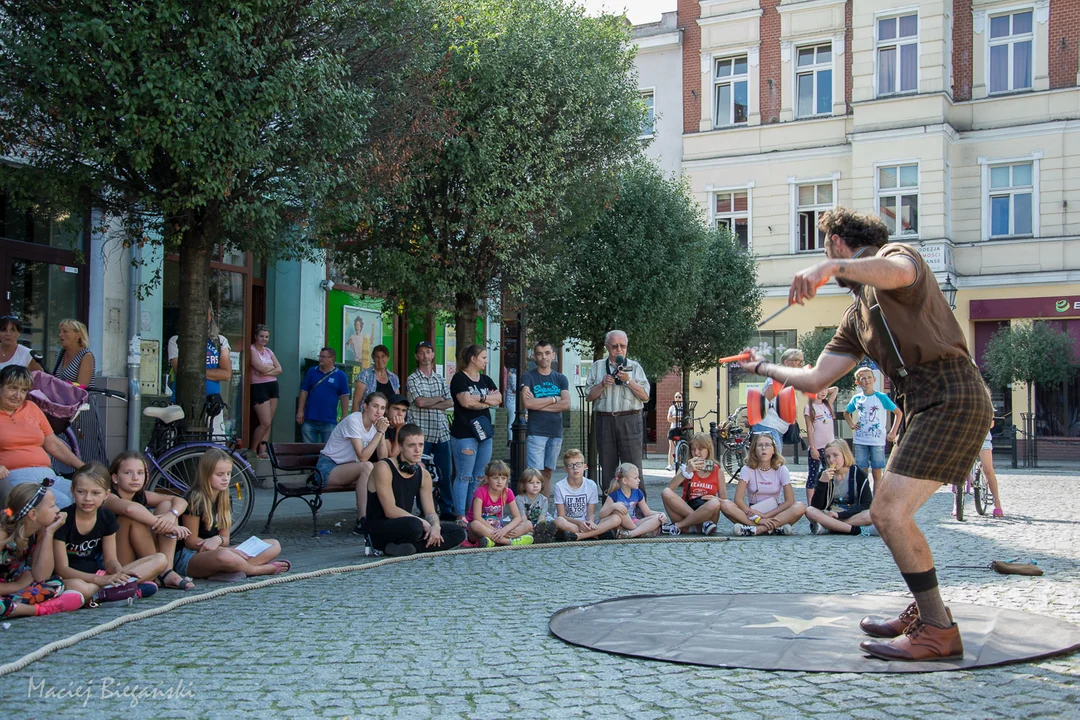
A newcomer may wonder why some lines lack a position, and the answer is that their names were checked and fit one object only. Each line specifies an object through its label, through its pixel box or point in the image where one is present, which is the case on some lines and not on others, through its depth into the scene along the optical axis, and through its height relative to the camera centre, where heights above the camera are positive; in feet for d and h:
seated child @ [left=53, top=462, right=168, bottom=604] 22.40 -3.66
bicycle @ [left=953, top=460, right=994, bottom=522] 42.52 -4.70
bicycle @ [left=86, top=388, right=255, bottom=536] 29.96 -2.68
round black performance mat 15.90 -4.34
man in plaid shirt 38.17 -1.81
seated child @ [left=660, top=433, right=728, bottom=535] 35.40 -4.19
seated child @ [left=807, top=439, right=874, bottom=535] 35.70 -4.34
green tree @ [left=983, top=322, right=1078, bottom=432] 86.43 +0.91
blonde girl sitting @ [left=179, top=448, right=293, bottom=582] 25.16 -4.08
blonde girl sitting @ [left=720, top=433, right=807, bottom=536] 35.47 -4.32
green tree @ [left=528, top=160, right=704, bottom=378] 62.03 +4.94
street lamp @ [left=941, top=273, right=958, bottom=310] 81.41 +5.83
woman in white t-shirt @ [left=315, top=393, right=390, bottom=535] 33.94 -2.61
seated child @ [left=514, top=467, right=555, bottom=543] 33.76 -4.33
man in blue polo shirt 46.19 -1.58
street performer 16.01 -0.84
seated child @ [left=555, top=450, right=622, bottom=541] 33.35 -4.37
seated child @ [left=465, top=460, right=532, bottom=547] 31.65 -4.45
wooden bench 34.30 -3.45
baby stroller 27.53 -0.94
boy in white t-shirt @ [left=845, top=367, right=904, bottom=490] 41.88 -2.22
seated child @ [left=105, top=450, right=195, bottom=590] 23.71 -3.44
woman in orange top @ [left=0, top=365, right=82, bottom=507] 24.35 -1.75
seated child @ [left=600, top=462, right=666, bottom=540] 34.22 -4.47
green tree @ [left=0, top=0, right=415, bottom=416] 27.71 +6.63
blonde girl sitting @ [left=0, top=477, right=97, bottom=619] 20.98 -3.78
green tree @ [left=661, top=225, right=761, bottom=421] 84.48 +3.83
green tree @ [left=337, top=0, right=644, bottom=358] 41.55 +7.90
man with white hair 38.42 -1.55
